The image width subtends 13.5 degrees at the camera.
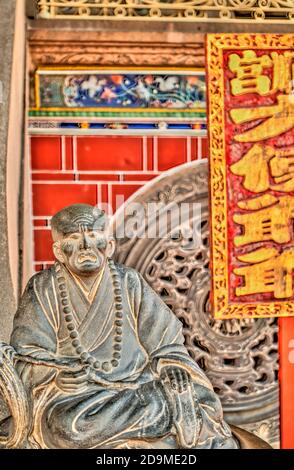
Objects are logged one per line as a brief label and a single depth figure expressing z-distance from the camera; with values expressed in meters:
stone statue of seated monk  3.81
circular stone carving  5.78
